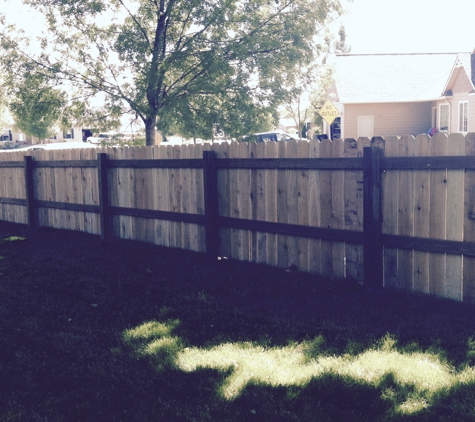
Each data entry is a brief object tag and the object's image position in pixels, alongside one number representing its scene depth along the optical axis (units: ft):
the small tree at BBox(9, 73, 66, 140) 37.70
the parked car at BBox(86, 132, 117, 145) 43.23
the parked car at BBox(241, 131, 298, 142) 107.78
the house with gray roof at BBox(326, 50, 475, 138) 96.07
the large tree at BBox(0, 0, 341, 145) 35.50
